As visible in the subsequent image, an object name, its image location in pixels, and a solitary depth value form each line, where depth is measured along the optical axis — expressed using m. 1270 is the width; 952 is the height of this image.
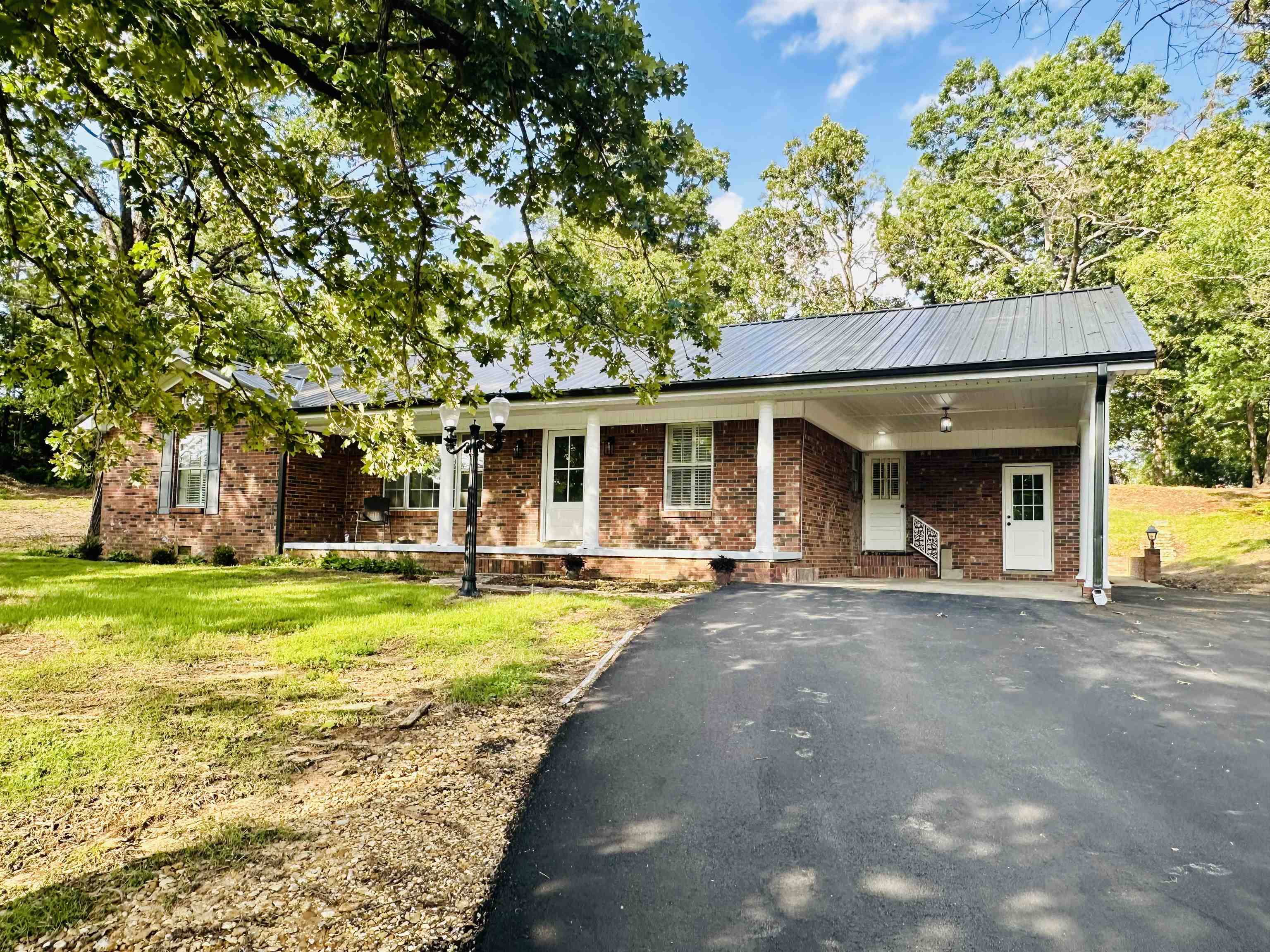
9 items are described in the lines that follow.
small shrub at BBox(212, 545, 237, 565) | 13.06
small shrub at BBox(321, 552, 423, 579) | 11.84
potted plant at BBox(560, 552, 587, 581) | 11.30
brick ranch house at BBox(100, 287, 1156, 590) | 9.60
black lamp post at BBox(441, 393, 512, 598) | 9.12
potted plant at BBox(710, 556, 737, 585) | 10.32
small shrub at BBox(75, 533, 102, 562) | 13.92
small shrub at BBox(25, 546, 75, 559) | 14.10
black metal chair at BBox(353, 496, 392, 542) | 13.71
